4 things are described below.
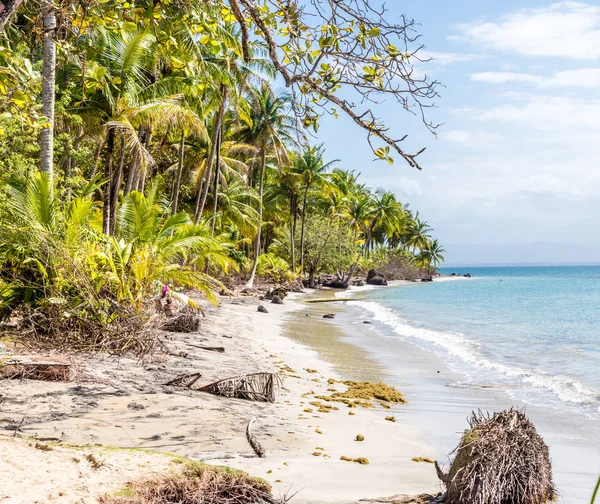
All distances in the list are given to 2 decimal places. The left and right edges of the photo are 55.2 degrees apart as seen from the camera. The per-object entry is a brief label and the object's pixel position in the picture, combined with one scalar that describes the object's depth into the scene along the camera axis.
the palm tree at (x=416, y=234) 88.94
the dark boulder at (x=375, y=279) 64.96
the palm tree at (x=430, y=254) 93.94
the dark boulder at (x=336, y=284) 53.66
